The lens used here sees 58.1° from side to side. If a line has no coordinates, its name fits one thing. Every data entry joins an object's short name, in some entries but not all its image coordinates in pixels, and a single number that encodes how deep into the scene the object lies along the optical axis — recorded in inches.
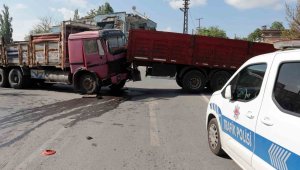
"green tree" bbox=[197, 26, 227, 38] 2638.6
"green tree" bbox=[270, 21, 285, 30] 3306.4
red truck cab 413.1
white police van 101.1
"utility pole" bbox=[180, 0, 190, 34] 1479.9
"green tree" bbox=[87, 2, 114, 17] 2555.4
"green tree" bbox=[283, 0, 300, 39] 700.1
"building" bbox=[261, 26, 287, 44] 2386.8
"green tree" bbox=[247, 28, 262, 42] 2939.7
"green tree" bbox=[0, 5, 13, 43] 2282.1
